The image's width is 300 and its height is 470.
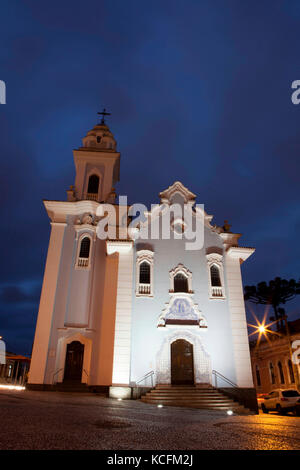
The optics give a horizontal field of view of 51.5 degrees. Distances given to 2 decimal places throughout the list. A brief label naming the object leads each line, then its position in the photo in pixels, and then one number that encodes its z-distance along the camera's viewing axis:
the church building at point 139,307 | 17.11
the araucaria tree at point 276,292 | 43.84
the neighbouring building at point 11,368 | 27.96
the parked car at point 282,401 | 16.39
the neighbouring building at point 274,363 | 30.89
